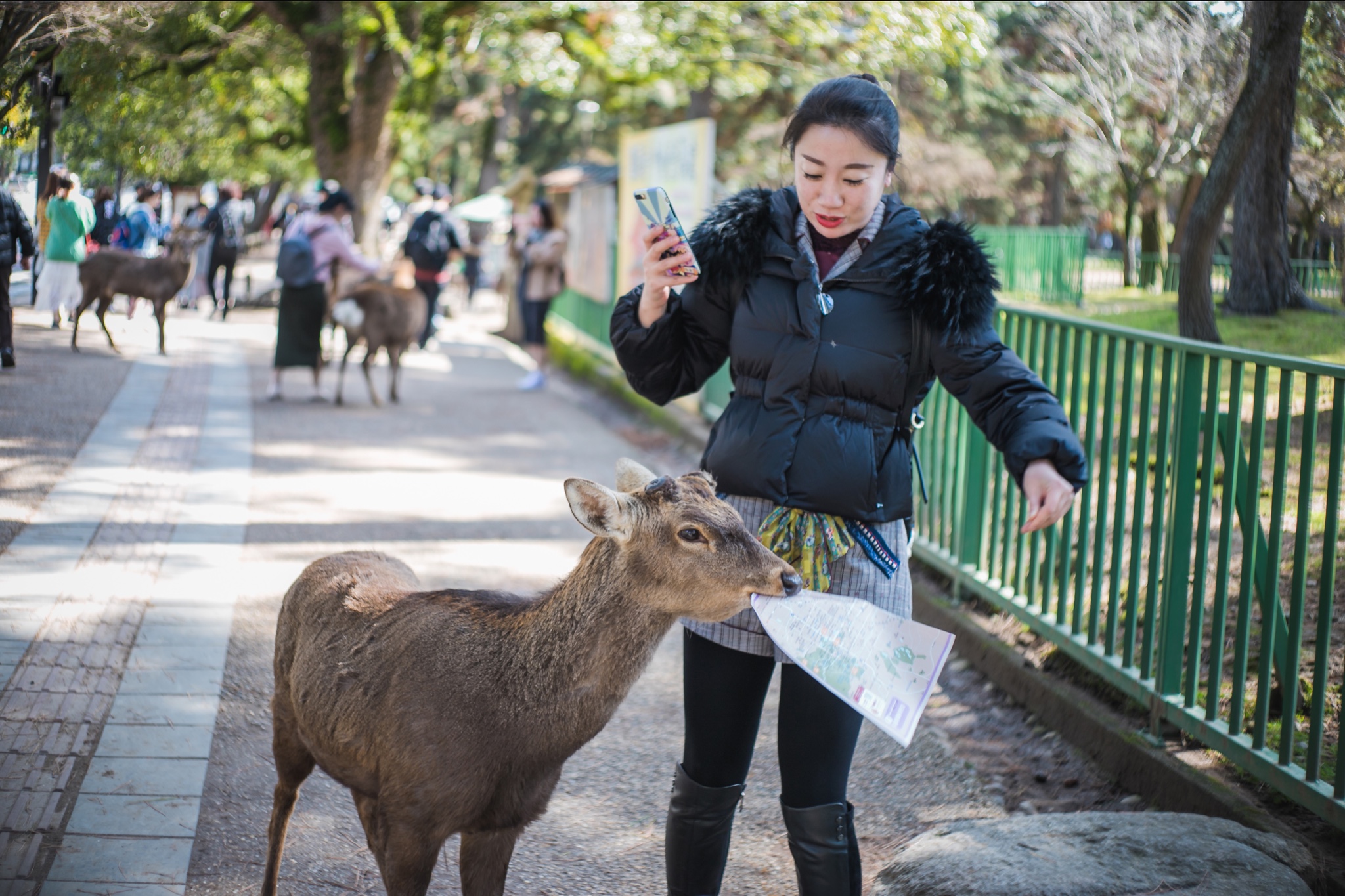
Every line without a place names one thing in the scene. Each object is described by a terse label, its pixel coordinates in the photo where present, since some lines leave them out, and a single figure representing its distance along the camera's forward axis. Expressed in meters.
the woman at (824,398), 2.86
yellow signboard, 12.50
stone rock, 3.34
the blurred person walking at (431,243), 14.91
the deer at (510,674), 2.83
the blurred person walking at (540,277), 15.55
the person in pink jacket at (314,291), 12.30
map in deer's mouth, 2.59
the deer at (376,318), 12.84
